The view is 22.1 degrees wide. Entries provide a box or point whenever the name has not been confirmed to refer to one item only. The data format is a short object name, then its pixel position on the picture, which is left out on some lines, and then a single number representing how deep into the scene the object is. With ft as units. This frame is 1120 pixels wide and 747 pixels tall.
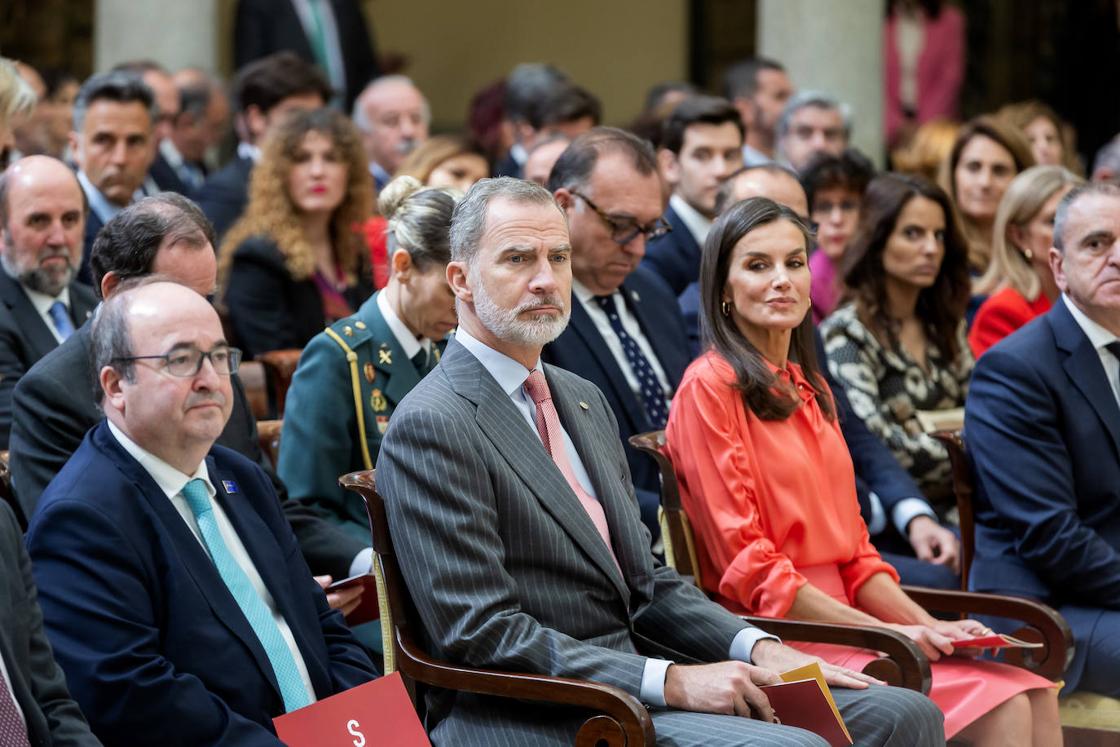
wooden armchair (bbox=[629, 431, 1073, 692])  22.19
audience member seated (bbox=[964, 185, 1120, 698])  23.90
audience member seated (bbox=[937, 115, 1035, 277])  39.21
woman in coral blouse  21.55
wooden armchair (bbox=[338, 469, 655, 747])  16.99
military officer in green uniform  23.24
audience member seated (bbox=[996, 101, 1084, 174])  45.82
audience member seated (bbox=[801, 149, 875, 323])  35.71
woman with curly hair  34.21
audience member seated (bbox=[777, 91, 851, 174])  43.31
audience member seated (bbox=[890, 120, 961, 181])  47.41
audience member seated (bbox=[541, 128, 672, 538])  25.83
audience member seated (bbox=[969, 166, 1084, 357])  31.13
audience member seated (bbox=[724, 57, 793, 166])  48.61
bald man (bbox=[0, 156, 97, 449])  25.70
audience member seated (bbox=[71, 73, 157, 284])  34.78
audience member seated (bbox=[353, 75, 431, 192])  44.49
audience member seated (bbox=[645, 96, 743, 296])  32.94
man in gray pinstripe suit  17.74
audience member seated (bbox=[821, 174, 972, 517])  29.98
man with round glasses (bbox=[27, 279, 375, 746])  16.31
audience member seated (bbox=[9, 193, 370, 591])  20.72
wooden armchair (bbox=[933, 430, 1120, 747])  23.42
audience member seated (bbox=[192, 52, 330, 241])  41.03
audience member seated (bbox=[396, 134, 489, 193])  35.03
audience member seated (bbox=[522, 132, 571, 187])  32.88
